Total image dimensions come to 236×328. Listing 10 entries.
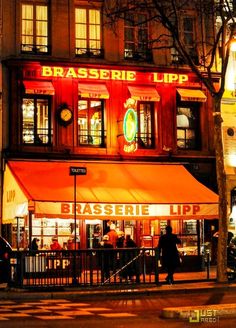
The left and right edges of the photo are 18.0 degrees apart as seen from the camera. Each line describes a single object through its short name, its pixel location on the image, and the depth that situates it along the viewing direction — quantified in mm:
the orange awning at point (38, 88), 27641
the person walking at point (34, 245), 26153
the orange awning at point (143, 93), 29188
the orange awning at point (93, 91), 28438
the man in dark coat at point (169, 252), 23344
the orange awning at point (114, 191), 25422
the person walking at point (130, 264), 22359
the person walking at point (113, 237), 26719
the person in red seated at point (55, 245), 25688
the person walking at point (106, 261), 22109
